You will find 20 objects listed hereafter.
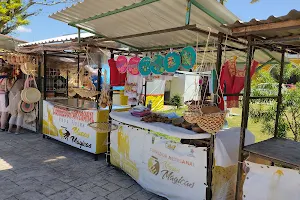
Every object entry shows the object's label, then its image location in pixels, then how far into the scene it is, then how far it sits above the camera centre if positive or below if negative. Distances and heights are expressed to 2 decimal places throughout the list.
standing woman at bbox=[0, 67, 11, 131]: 7.66 -0.59
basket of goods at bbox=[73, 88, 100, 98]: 5.07 -0.27
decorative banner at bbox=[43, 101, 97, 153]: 5.36 -1.18
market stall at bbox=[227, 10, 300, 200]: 2.44 -0.84
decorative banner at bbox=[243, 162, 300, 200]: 2.55 -1.11
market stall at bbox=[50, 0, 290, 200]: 3.11 -0.63
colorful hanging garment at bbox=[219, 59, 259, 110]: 3.50 +0.11
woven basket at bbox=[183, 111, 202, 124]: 2.66 -0.37
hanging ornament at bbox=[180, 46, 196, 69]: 3.25 +0.38
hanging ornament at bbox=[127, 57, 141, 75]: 4.75 +0.34
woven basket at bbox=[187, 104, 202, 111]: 2.71 -0.28
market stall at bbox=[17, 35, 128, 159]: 5.25 -0.56
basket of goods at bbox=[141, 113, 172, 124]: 3.98 -0.63
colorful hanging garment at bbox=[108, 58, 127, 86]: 5.31 +0.13
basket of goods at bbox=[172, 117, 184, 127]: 3.69 -0.62
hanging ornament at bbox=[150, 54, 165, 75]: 3.97 +0.31
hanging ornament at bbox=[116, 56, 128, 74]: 4.94 +0.37
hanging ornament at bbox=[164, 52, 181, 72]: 3.51 +0.33
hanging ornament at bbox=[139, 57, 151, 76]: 4.28 +0.30
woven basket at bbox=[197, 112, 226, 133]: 2.65 -0.42
